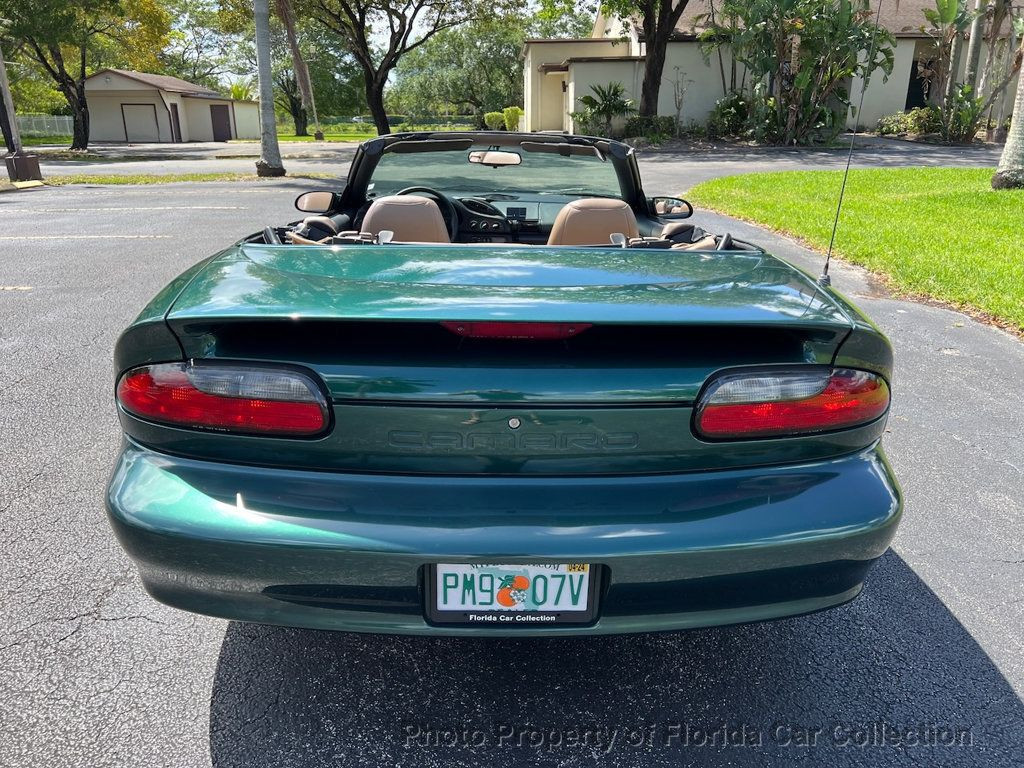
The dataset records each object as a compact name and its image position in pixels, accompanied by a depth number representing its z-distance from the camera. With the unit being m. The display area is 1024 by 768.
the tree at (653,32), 24.48
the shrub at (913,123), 23.03
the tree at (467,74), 54.84
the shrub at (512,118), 39.97
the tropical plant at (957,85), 20.20
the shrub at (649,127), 25.86
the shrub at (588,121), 26.72
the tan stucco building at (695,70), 26.84
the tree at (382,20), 29.45
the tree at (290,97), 51.44
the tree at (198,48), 53.31
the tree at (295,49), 24.23
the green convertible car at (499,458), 1.67
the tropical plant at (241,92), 55.62
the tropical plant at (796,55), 20.27
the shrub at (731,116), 24.73
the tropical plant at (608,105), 26.19
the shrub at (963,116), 21.61
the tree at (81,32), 25.39
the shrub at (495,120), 41.59
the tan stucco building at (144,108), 43.62
